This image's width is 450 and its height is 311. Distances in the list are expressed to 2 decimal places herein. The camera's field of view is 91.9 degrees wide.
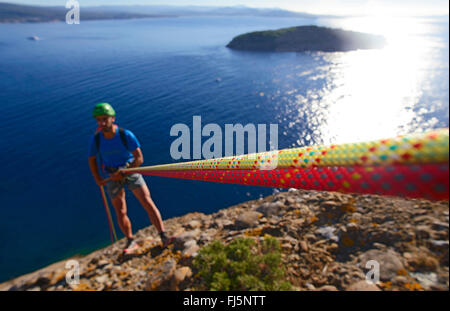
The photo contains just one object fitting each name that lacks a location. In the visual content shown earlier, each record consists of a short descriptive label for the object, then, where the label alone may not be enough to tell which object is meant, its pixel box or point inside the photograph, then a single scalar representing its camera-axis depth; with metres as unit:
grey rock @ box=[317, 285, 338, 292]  3.51
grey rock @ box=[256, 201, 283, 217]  6.22
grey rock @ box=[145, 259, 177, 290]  4.14
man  3.66
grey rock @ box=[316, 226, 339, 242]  4.70
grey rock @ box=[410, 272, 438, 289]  3.31
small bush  3.52
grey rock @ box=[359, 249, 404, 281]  3.57
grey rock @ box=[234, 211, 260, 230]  5.74
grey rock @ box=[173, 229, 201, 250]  5.39
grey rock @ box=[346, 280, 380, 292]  3.36
